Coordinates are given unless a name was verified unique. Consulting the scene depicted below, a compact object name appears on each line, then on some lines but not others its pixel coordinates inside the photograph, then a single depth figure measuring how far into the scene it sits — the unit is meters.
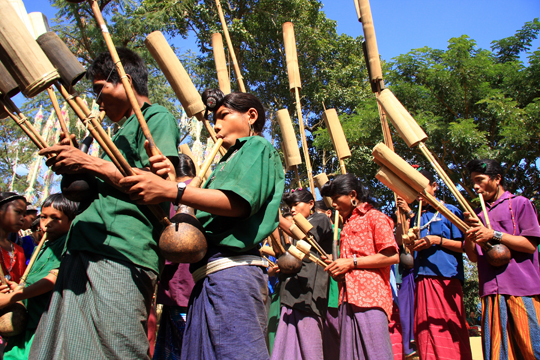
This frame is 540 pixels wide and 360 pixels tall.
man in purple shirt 2.87
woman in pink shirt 2.80
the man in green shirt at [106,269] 1.42
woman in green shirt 1.42
